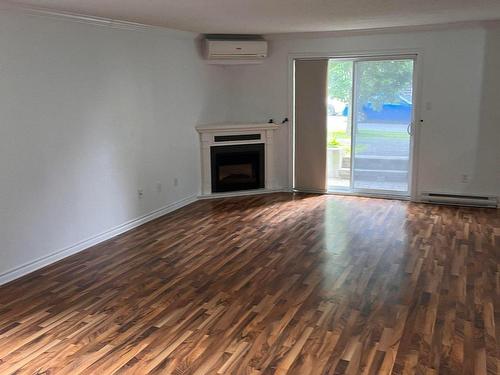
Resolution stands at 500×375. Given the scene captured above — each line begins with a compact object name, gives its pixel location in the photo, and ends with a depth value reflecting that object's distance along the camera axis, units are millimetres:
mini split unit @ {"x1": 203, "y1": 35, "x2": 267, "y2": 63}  6555
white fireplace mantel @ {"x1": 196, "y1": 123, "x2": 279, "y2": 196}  6809
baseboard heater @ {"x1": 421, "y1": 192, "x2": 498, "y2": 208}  6245
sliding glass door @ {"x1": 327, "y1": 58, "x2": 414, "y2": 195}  6621
